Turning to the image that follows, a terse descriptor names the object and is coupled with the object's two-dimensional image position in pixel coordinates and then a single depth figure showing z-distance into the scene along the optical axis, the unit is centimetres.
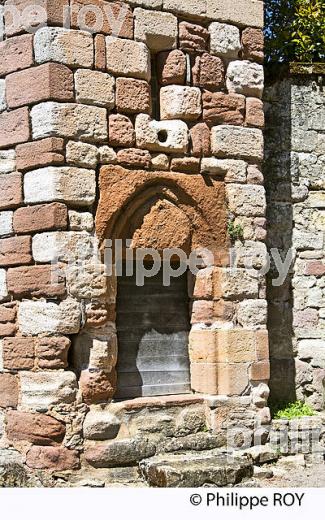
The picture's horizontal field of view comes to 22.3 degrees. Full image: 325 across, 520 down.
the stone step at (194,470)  632
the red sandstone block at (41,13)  666
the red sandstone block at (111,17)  678
